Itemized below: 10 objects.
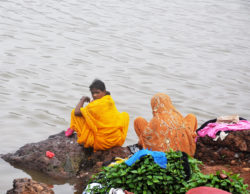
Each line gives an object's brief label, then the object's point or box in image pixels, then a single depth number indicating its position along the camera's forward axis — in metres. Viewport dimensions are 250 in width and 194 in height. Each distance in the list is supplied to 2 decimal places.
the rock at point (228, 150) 12.05
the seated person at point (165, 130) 11.46
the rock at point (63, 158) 12.55
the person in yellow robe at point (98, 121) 12.63
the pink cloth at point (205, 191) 7.10
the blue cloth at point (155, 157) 8.37
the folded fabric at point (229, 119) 12.87
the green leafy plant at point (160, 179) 7.89
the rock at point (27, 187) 10.06
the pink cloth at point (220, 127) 12.51
